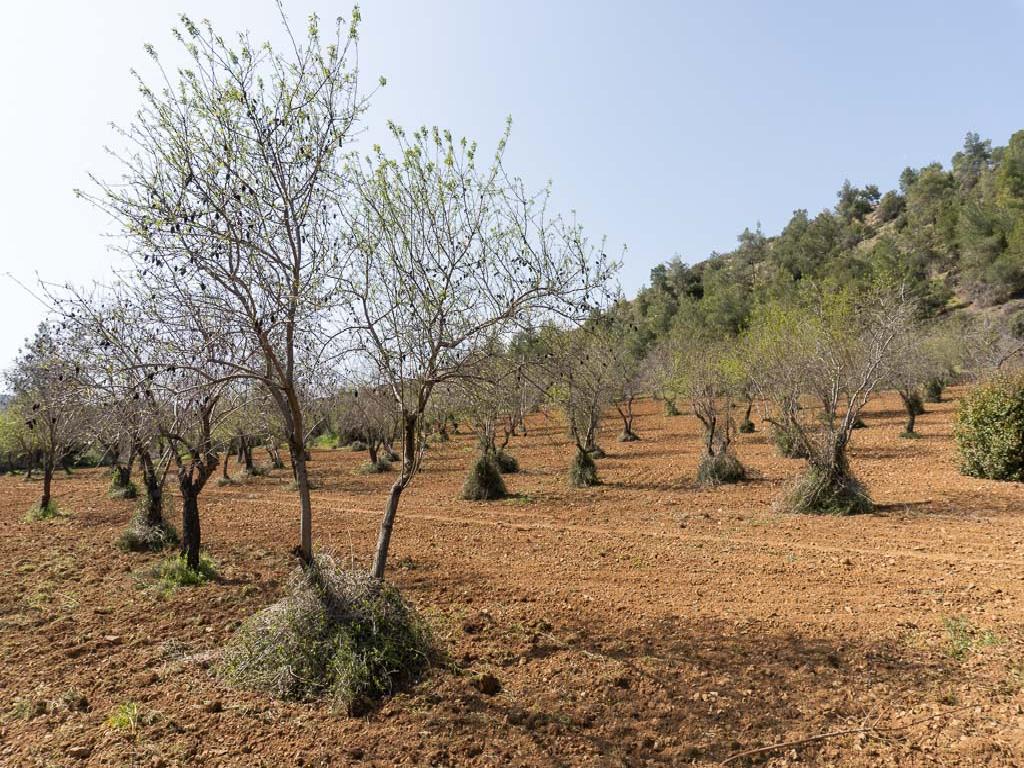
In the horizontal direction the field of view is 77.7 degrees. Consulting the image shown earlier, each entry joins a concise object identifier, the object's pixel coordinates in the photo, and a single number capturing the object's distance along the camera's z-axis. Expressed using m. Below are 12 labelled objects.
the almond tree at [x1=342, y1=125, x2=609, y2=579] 5.37
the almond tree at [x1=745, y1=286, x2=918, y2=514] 11.32
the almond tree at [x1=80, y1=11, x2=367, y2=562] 4.38
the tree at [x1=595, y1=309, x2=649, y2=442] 25.97
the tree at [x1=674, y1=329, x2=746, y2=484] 15.49
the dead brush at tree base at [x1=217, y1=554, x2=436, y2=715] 4.55
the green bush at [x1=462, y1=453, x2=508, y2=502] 15.55
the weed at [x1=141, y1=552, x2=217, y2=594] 8.00
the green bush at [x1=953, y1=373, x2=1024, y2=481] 13.16
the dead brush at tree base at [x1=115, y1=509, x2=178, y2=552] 10.41
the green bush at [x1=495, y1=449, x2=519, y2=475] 20.99
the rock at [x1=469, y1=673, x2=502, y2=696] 4.58
